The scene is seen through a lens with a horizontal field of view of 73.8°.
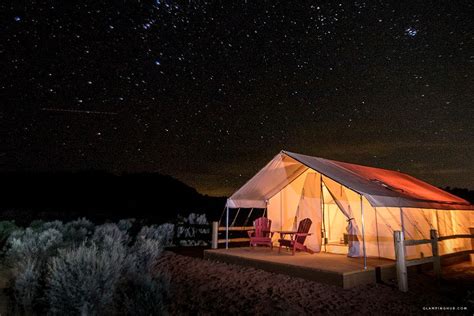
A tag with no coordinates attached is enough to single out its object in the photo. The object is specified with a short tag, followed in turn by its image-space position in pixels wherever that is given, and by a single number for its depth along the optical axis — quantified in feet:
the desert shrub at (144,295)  12.61
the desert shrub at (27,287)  13.70
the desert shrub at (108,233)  27.01
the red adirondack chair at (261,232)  27.96
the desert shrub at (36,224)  34.47
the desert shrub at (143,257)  19.34
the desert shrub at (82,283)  12.85
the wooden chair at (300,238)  25.17
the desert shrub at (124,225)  37.50
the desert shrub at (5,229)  27.65
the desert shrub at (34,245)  19.54
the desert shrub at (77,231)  27.48
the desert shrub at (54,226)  30.58
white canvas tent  23.99
